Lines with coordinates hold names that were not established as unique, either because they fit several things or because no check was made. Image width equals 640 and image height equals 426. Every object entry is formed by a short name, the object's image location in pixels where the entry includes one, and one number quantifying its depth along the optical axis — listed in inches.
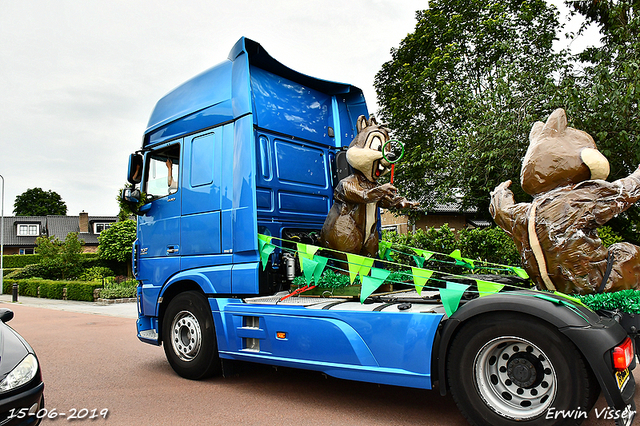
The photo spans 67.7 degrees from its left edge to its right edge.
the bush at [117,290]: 724.7
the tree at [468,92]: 482.0
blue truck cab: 124.4
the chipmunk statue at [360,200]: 196.9
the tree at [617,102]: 366.6
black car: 132.8
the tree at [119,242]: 981.2
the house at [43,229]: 1802.4
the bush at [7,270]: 1199.4
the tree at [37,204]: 2508.6
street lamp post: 991.4
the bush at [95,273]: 933.8
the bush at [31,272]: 1010.3
